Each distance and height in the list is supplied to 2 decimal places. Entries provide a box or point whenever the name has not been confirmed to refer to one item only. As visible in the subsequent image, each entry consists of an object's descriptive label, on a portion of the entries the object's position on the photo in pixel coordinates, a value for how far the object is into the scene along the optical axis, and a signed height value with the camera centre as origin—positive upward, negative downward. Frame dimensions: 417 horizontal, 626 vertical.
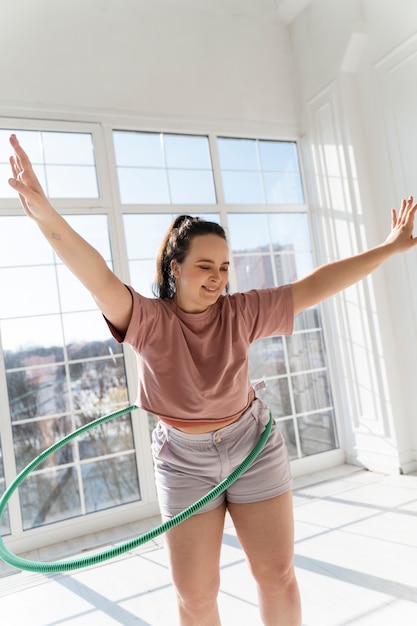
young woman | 1.34 -0.19
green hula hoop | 1.32 -0.51
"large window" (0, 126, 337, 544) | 3.48 +0.45
